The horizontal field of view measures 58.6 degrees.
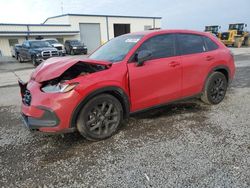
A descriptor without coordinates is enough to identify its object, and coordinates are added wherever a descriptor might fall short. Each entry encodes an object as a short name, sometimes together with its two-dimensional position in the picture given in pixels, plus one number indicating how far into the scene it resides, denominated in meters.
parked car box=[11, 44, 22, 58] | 20.39
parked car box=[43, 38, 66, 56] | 21.78
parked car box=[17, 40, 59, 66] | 15.90
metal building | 28.73
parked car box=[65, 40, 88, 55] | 24.81
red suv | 3.20
